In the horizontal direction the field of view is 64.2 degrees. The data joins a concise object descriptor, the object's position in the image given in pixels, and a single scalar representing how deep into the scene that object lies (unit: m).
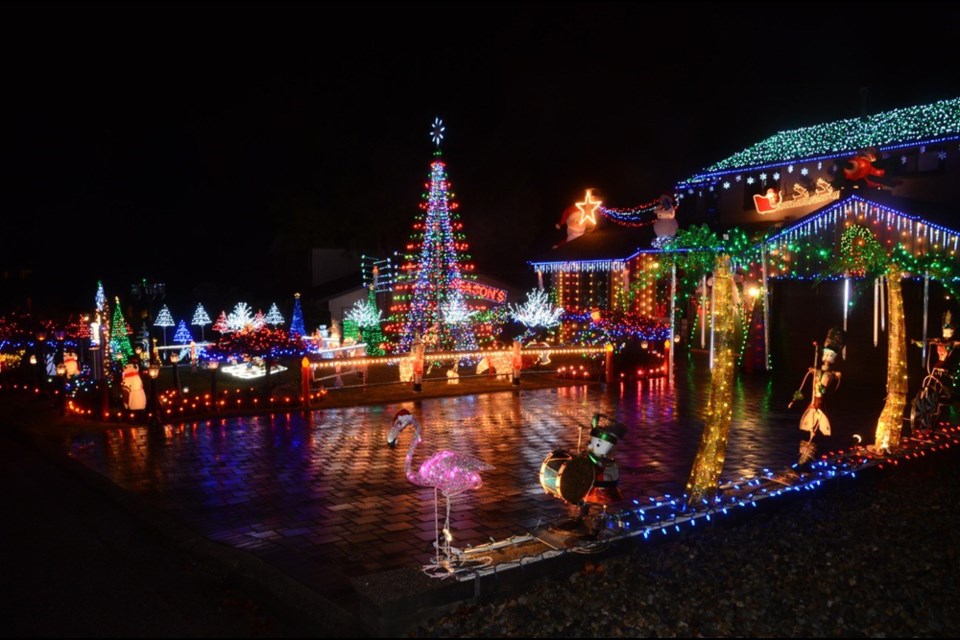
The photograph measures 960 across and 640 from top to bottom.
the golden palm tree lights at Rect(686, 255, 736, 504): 7.21
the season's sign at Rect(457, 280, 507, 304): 21.96
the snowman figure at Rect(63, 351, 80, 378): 17.89
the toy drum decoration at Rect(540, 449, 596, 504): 6.02
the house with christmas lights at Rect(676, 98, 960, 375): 16.08
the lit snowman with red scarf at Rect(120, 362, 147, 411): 13.45
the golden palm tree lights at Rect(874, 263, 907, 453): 9.60
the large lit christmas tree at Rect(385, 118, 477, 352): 20.48
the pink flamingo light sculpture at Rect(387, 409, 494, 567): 5.83
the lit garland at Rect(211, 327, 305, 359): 15.23
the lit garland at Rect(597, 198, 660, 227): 26.37
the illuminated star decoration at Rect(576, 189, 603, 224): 27.86
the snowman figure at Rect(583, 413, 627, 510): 6.09
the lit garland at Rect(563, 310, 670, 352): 20.00
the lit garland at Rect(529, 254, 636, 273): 24.32
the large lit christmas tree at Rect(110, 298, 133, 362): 20.27
